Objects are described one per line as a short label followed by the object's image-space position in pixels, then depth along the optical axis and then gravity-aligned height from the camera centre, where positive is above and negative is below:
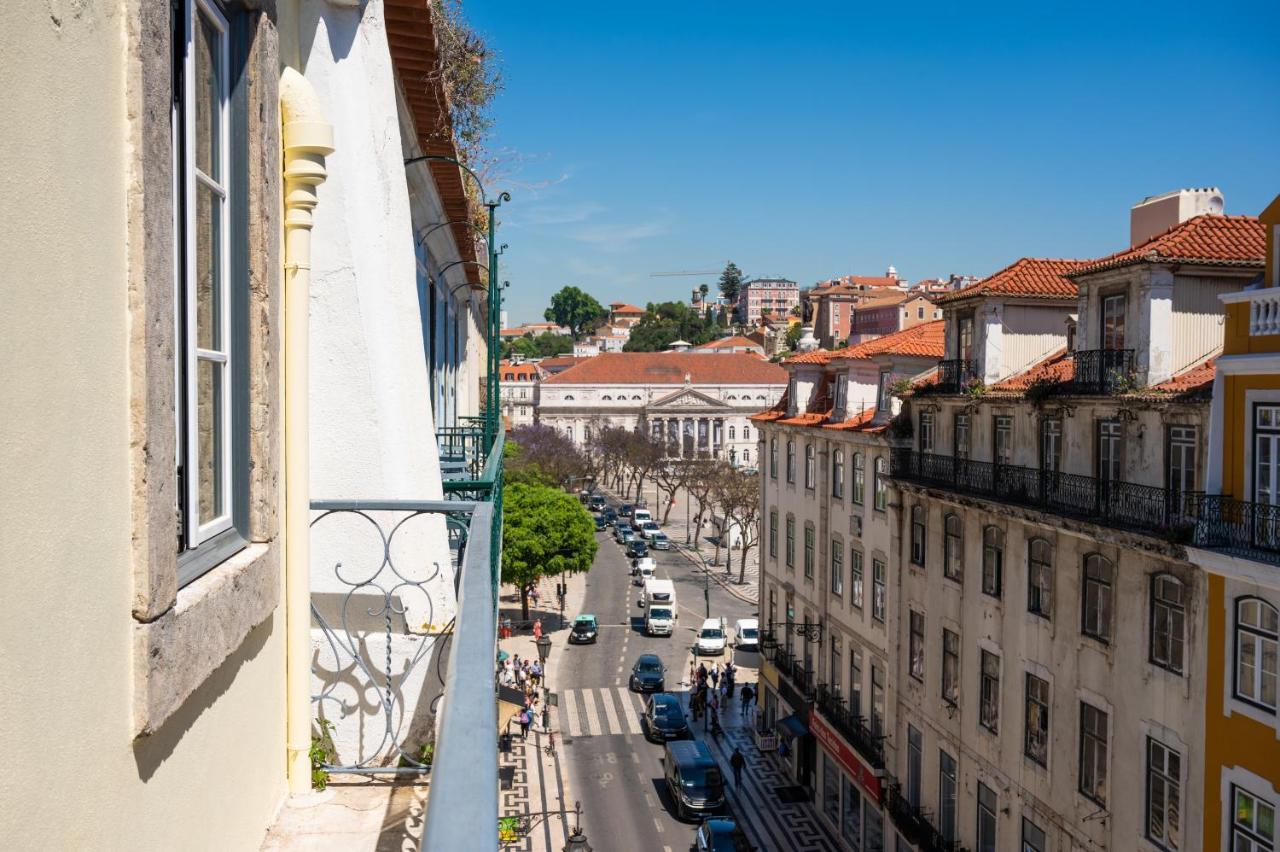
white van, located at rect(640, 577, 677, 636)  45.78 -8.47
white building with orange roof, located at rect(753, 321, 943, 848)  24.50 -4.20
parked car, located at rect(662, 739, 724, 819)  26.89 -9.38
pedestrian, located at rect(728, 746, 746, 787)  30.00 -9.89
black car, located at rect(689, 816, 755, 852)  23.59 -9.46
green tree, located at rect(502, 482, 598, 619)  42.97 -5.13
